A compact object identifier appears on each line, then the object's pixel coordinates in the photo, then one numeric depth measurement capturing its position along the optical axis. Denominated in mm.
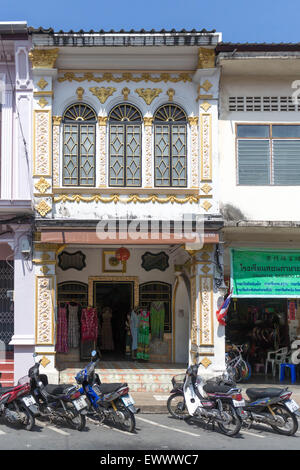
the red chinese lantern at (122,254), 13867
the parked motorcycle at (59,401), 9102
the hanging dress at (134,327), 15156
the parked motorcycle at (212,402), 8961
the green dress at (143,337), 15054
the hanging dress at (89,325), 14930
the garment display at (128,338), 15496
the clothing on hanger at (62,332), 14680
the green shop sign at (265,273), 13234
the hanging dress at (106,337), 16391
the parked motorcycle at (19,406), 9117
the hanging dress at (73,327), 15008
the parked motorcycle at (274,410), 9016
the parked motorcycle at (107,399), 9094
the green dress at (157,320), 15492
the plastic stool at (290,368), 14448
